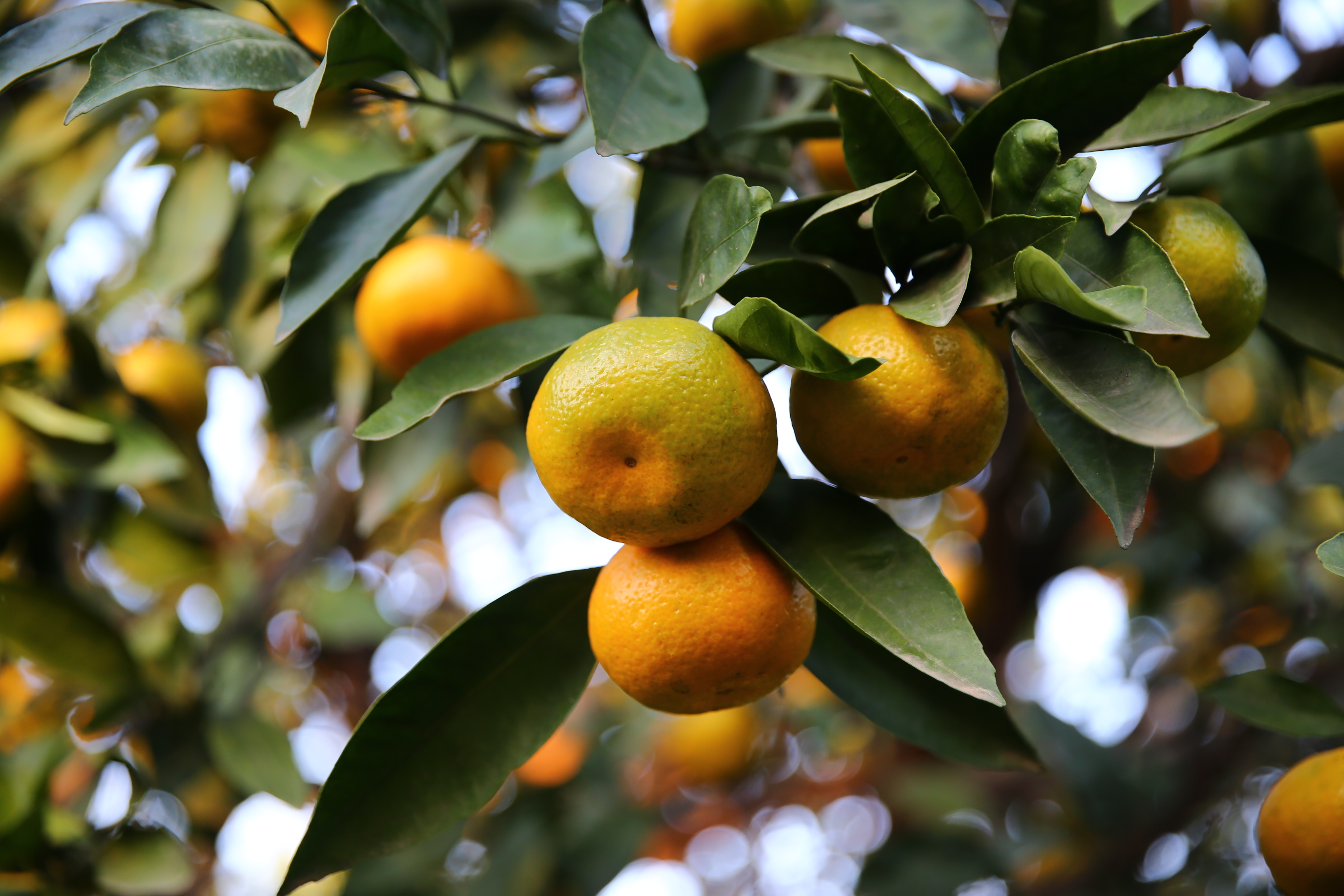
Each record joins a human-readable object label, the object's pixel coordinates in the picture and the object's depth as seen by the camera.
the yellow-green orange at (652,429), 0.57
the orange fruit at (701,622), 0.59
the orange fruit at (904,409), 0.58
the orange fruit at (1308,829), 0.62
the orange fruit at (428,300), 0.71
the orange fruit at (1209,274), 0.60
